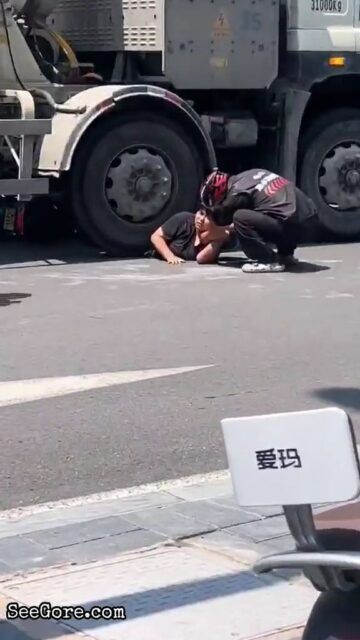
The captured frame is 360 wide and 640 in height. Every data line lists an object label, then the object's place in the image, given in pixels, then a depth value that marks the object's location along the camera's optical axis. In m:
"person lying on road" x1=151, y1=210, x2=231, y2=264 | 11.47
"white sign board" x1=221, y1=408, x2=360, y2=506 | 2.74
